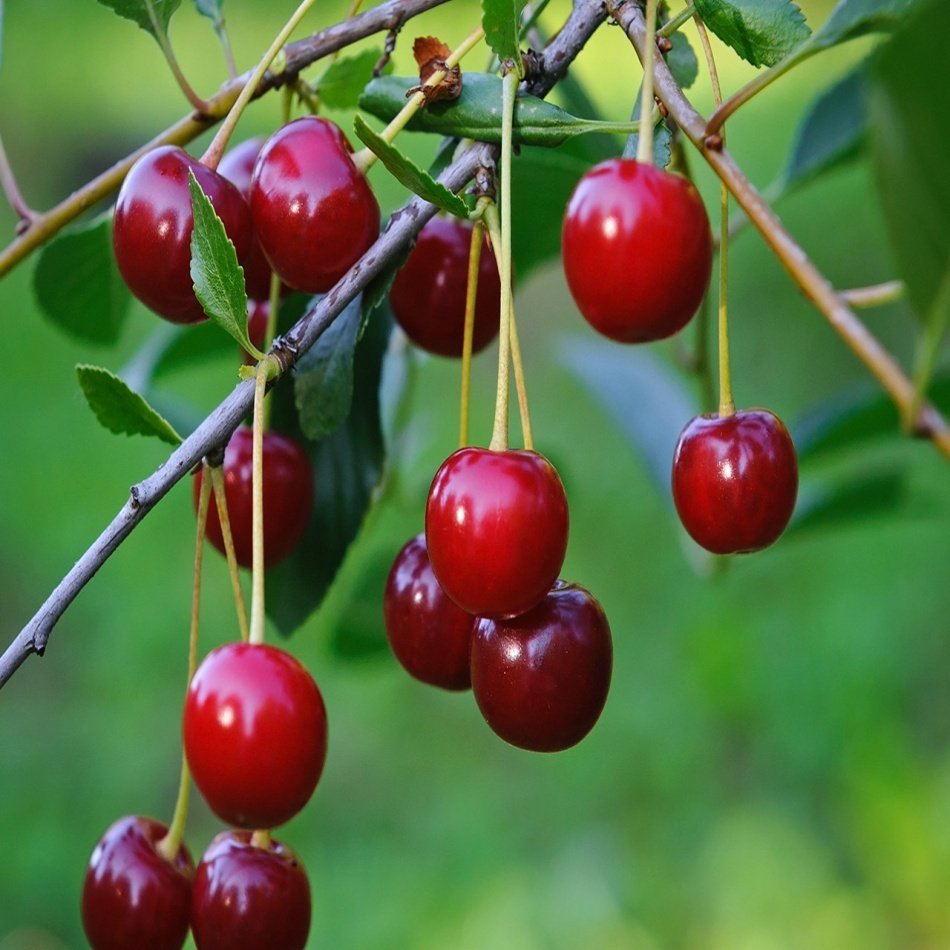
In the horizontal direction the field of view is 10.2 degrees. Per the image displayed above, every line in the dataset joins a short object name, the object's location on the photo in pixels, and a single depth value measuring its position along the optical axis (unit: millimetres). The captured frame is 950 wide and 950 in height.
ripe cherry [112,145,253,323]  672
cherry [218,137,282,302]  697
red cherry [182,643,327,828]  647
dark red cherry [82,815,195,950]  683
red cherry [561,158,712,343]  643
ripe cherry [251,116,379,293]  667
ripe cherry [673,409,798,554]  668
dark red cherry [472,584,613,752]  666
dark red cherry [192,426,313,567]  699
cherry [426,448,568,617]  651
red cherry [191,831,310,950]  676
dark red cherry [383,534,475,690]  687
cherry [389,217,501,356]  708
